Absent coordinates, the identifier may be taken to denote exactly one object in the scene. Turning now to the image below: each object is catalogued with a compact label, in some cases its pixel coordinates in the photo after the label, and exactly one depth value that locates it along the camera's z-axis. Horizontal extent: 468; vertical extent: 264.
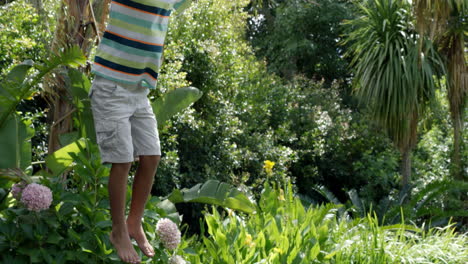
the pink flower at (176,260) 3.39
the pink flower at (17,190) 3.36
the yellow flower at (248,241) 3.82
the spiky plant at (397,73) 10.11
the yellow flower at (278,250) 3.72
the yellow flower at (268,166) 5.29
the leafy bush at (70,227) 3.21
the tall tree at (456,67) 10.24
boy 3.04
